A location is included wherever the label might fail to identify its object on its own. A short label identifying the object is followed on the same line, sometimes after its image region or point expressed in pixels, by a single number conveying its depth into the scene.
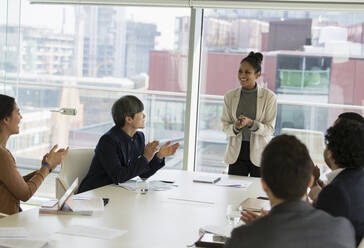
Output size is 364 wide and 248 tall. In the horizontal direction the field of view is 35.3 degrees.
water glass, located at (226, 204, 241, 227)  2.28
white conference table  2.14
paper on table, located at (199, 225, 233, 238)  2.19
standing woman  4.20
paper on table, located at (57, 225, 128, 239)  2.19
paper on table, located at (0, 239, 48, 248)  2.01
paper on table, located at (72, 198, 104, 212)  2.57
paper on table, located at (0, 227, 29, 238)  2.10
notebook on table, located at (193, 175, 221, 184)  3.39
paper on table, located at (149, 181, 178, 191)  3.13
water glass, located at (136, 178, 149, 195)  3.00
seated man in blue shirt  3.27
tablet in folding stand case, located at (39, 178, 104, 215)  2.49
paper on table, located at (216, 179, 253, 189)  3.33
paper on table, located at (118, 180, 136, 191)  3.10
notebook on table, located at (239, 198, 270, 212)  2.70
